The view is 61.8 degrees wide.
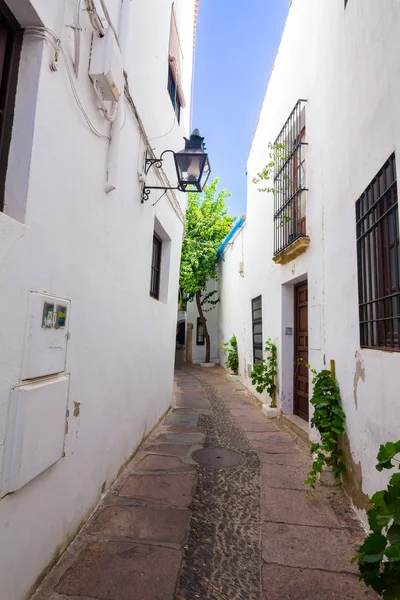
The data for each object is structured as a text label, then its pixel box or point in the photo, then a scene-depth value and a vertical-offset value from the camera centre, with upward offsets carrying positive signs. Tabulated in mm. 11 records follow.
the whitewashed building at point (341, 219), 2311 +1312
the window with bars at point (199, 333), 16295 +346
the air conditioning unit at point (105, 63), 2256 +1860
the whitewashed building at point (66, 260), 1609 +481
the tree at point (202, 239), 14047 +4341
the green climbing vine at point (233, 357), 10242 -480
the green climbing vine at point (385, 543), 1227 -744
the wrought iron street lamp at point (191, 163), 3742 +1994
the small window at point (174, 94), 5371 +4158
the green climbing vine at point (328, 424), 3091 -737
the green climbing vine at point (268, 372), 5805 -514
